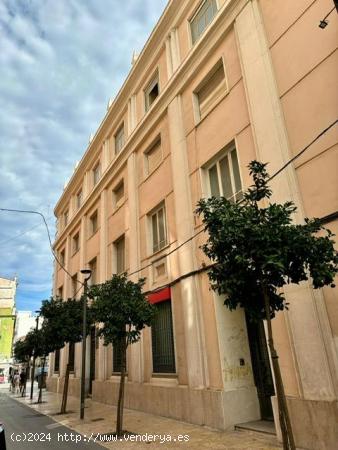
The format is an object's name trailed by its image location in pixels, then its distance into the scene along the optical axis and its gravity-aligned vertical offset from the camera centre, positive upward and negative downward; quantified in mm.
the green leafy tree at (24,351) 22288 +1602
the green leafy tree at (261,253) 4500 +1272
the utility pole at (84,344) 11156 +932
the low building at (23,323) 79000 +11225
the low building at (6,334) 53094 +6161
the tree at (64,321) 13171 +1870
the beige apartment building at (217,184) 6570 +4499
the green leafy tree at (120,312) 8539 +1316
